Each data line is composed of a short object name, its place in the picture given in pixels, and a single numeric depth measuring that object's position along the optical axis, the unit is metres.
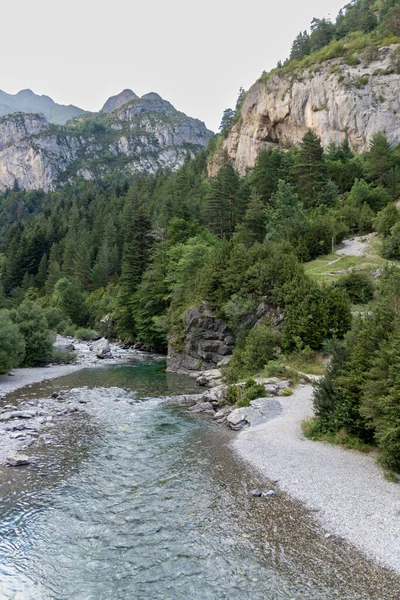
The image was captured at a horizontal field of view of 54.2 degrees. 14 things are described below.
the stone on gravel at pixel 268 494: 11.94
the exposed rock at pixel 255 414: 19.25
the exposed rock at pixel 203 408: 22.28
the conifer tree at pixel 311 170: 57.31
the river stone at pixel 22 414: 20.00
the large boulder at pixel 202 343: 35.78
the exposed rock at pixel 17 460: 14.11
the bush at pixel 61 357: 40.38
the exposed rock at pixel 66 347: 43.74
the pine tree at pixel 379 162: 58.62
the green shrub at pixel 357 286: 33.47
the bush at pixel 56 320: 52.53
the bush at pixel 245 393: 21.84
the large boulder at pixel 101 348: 44.06
